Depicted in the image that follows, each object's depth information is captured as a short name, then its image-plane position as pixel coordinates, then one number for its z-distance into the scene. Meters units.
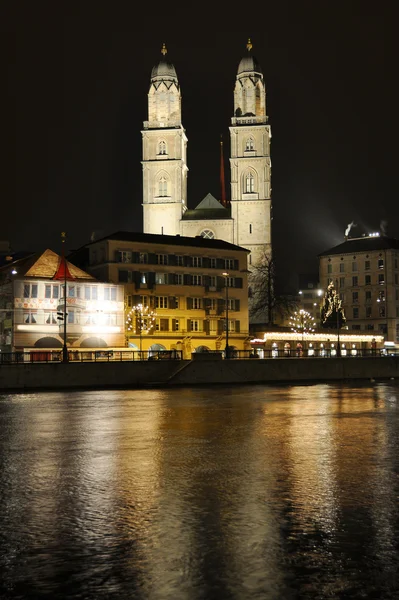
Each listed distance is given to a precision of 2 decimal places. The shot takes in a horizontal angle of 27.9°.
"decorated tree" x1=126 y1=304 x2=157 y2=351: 75.12
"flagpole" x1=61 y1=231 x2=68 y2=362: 49.83
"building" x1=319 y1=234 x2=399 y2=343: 118.50
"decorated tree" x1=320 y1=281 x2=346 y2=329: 107.94
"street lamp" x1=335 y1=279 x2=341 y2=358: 106.97
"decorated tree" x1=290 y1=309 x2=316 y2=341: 91.86
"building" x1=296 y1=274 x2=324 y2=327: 161.00
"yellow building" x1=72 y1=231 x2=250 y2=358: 77.81
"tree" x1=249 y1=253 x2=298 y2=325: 106.31
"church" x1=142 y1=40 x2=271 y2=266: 123.12
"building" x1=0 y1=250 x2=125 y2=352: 65.38
